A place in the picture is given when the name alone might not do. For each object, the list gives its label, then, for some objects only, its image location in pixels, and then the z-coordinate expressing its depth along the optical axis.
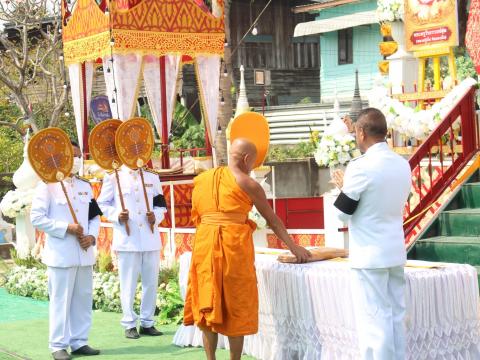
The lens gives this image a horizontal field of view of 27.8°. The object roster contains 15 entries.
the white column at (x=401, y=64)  12.57
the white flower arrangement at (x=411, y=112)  10.50
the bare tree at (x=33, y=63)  19.70
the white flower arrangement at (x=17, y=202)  13.30
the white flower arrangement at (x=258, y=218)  10.51
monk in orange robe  6.80
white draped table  6.45
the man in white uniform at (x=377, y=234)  5.96
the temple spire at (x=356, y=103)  22.67
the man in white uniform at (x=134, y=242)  8.73
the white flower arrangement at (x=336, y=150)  9.68
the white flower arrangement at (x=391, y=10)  12.13
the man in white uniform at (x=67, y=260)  7.96
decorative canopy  14.41
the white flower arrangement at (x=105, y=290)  9.59
